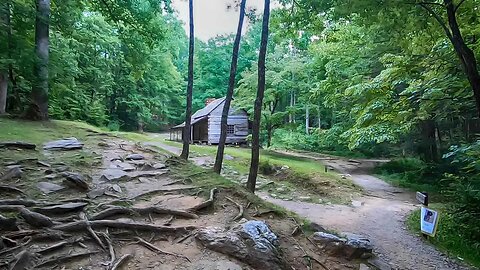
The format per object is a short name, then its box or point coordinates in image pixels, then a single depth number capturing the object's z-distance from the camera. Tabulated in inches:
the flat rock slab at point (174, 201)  223.0
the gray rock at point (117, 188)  235.0
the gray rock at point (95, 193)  212.4
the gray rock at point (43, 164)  250.5
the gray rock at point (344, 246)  220.5
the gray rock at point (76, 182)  221.5
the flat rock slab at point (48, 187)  207.0
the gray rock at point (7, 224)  151.5
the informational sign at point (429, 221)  270.5
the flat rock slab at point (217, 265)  160.7
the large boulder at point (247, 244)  174.9
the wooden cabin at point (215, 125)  1066.7
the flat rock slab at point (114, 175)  259.1
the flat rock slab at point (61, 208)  175.9
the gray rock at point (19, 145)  278.3
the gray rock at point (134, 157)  340.4
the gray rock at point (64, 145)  318.7
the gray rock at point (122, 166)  297.0
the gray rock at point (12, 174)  207.0
